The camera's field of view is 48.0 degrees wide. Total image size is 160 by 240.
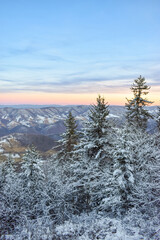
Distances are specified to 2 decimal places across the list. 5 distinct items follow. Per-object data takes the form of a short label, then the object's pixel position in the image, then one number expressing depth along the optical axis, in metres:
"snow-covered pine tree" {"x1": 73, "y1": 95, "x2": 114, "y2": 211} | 13.28
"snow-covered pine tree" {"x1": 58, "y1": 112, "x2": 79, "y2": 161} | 21.98
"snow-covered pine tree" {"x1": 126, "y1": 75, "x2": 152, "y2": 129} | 21.44
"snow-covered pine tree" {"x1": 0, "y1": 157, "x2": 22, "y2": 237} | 8.17
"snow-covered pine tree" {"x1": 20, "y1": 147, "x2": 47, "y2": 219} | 15.02
